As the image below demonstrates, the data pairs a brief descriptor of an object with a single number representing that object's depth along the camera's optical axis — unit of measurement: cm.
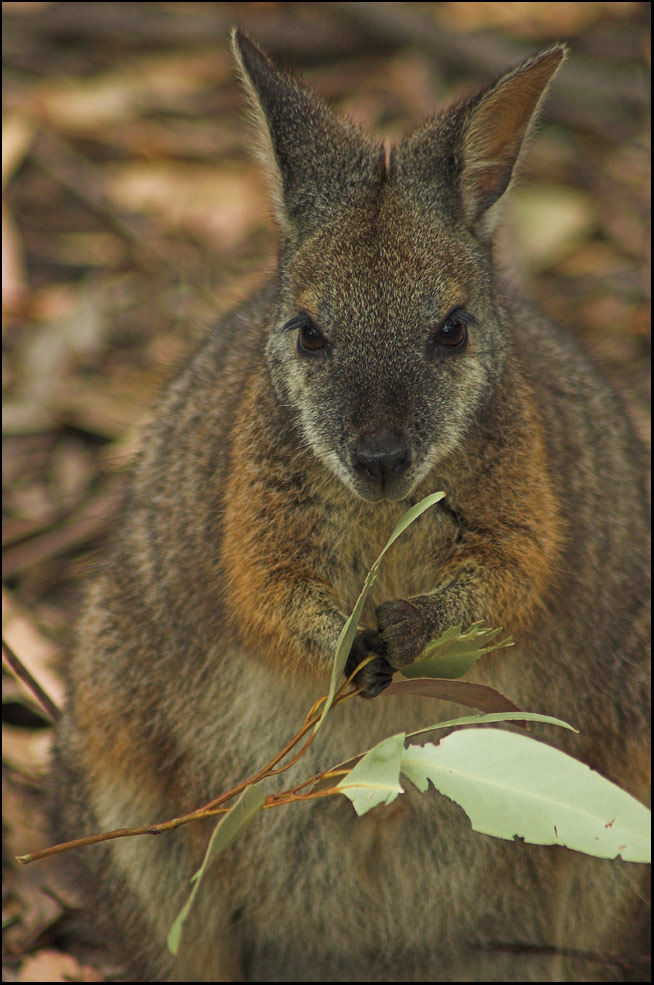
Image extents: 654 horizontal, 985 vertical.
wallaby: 629
